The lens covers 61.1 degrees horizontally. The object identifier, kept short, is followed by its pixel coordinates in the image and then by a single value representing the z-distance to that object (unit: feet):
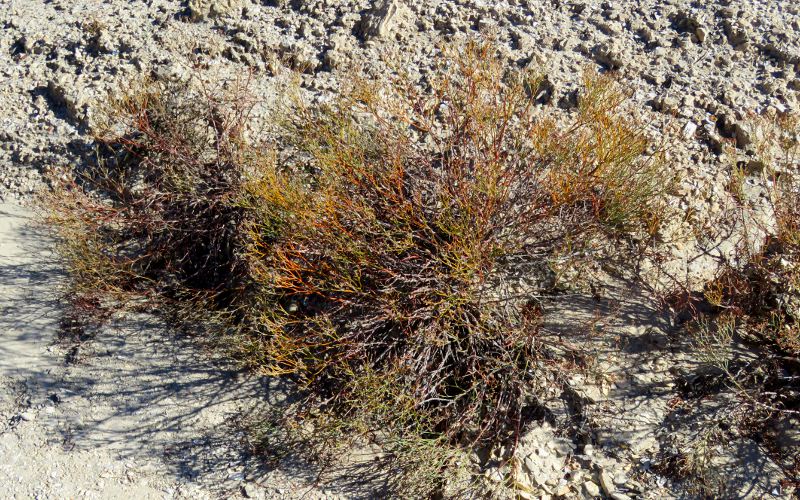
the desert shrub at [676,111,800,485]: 11.81
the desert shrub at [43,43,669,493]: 12.41
